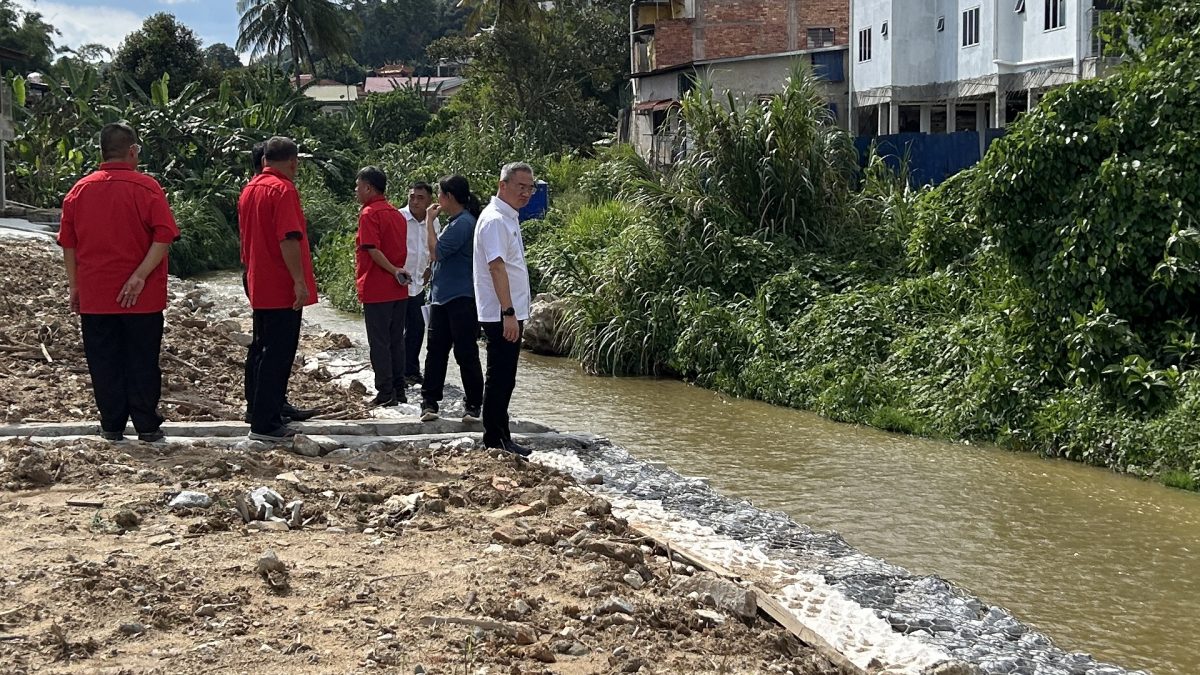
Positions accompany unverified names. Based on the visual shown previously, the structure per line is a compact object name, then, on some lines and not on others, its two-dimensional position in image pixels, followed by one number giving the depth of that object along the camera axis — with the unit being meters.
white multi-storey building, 24.20
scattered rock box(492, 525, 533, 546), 6.28
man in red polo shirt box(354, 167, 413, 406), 9.88
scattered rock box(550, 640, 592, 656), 4.90
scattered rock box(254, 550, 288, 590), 5.40
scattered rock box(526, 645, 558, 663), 4.77
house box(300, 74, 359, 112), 84.17
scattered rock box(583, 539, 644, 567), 6.20
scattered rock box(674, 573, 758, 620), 5.52
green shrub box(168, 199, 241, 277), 28.36
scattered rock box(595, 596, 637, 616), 5.34
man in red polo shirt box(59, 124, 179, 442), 7.74
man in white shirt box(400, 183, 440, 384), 11.04
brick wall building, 42.72
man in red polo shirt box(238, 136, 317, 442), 8.05
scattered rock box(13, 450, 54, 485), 7.00
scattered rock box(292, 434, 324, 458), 8.23
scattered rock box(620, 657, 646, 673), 4.76
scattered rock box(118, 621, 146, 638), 4.74
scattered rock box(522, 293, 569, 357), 17.45
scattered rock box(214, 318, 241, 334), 14.86
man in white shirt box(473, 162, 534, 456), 7.91
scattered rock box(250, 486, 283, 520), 6.51
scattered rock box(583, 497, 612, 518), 7.00
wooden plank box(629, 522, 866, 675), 5.23
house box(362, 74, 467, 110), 78.81
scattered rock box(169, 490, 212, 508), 6.55
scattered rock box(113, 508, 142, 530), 6.17
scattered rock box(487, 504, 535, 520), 6.85
